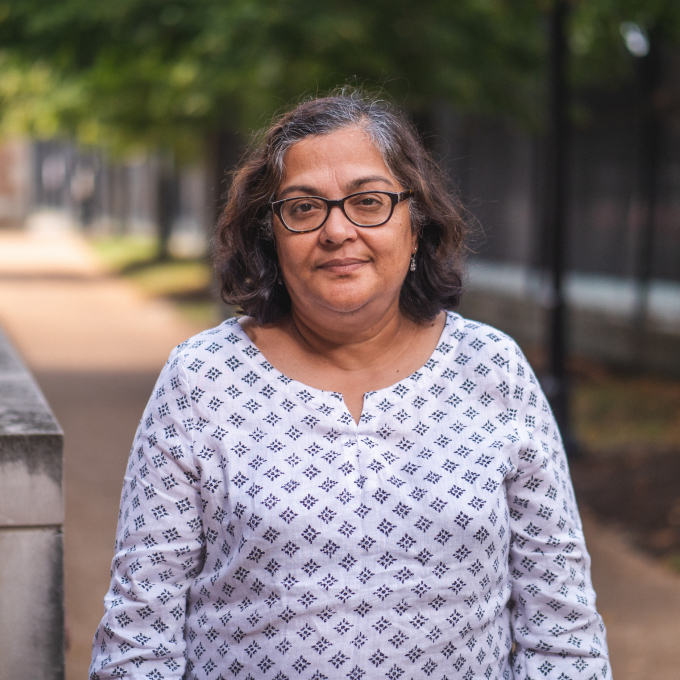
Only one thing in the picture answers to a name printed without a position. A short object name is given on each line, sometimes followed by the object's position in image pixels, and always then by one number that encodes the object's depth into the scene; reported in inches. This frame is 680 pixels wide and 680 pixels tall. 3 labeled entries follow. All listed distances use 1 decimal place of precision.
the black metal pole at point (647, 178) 407.8
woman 81.1
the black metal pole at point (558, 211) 284.8
